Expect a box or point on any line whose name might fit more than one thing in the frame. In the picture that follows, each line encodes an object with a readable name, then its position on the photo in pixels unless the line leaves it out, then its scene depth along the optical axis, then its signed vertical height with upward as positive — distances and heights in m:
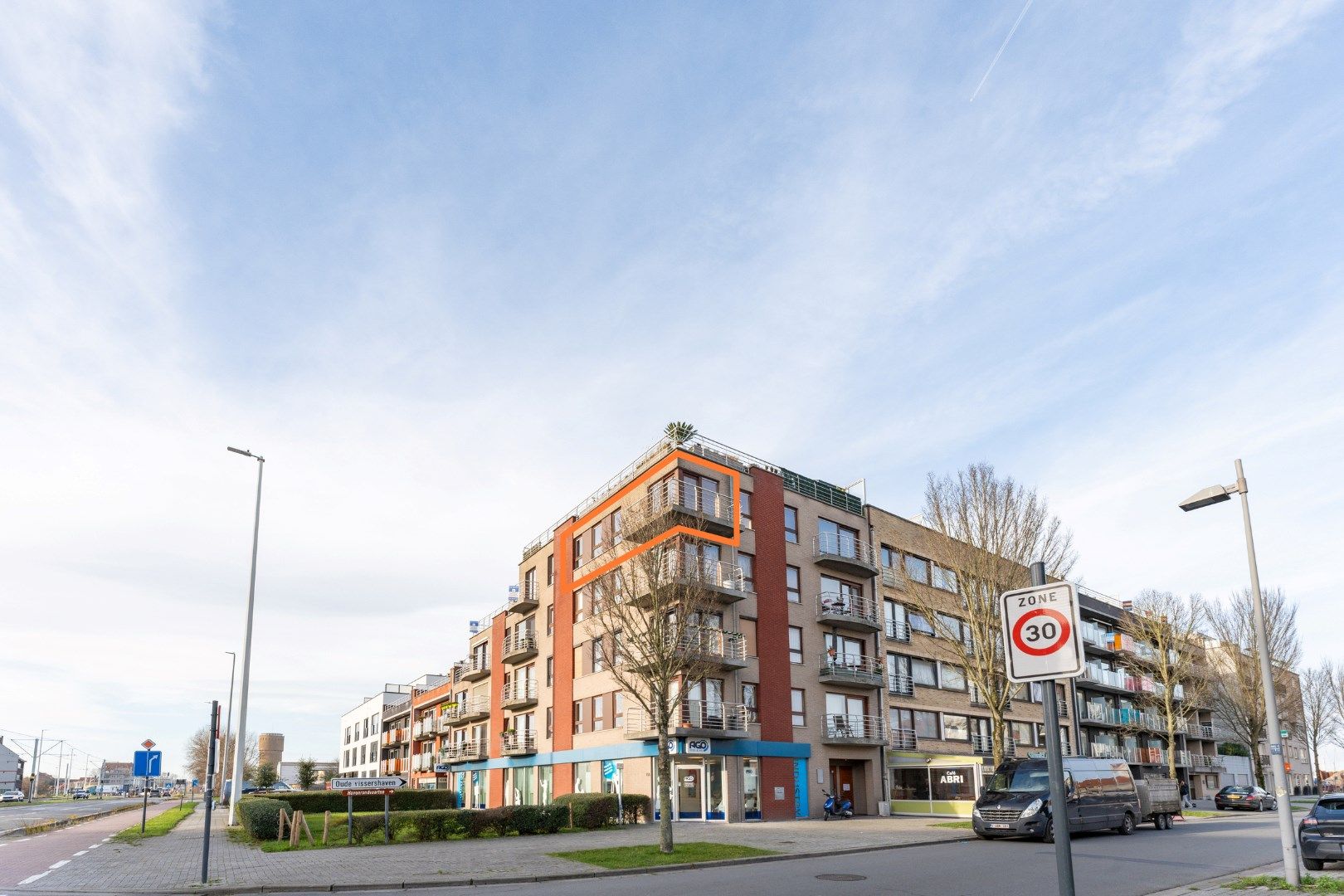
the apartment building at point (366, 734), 89.69 -3.55
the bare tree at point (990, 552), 31.09 +4.48
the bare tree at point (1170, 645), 52.00 +2.40
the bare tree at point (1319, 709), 71.75 -1.65
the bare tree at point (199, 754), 98.12 -6.02
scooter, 36.25 -4.29
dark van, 23.09 -2.71
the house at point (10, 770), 124.38 -8.77
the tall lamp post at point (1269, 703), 14.05 -0.25
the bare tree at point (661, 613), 20.86 +1.87
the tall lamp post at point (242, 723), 32.22 -0.74
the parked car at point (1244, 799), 50.62 -5.82
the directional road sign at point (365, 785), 23.19 -2.07
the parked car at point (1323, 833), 16.61 -2.54
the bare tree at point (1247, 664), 53.38 +1.32
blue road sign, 29.05 -1.89
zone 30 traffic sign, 5.39 +0.33
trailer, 27.61 -3.26
